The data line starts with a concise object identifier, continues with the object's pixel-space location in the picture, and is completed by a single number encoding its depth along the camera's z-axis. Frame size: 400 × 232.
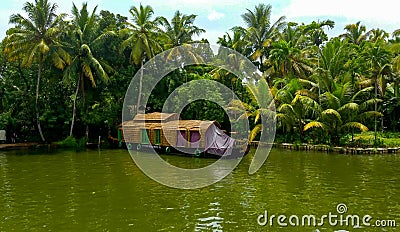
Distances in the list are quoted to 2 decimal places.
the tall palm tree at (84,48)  23.75
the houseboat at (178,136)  17.61
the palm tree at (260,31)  28.42
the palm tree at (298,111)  21.02
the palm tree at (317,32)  33.03
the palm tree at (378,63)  21.12
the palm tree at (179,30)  27.76
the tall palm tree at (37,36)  22.39
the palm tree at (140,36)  24.88
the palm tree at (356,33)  32.69
